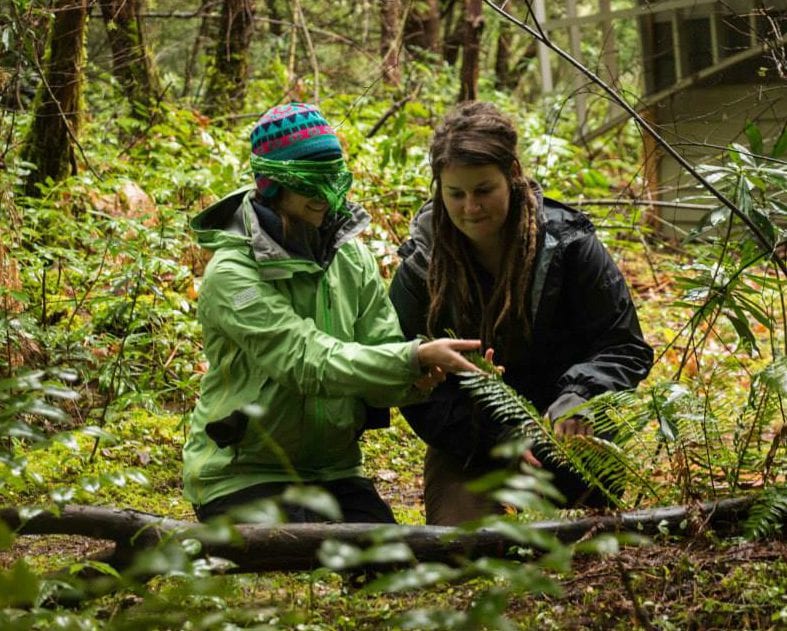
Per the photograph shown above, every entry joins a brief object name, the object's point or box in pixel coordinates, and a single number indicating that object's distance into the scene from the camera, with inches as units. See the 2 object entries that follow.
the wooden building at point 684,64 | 409.4
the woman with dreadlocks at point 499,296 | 158.4
